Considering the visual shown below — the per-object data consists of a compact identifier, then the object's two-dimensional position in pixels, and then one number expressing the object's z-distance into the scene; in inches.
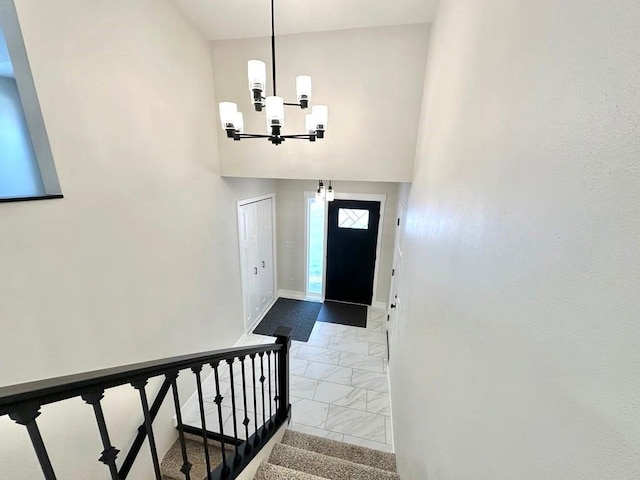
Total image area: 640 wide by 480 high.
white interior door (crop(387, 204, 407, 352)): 125.8
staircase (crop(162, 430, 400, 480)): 70.4
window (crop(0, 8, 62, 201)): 51.4
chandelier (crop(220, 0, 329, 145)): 65.5
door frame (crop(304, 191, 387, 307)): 182.1
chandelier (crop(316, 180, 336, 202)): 154.6
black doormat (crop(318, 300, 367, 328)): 184.4
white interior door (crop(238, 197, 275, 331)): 156.4
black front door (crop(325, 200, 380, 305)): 189.5
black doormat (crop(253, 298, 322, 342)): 171.1
